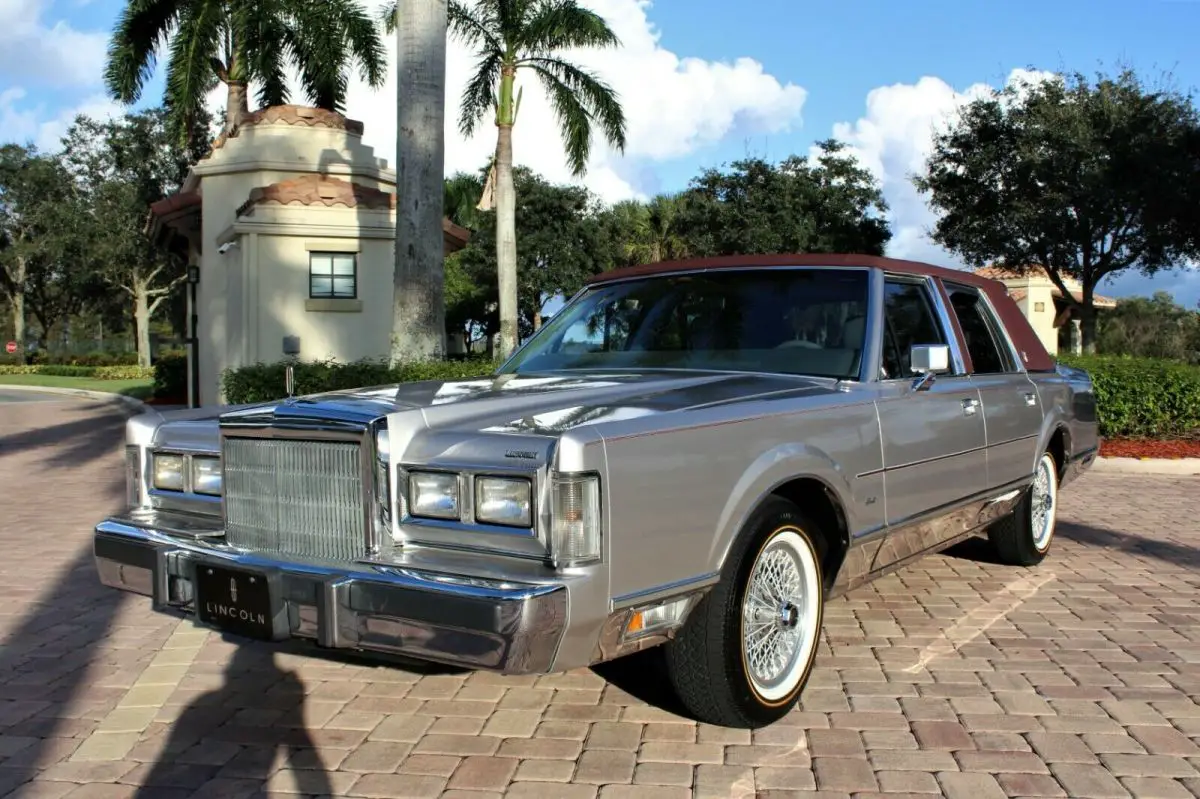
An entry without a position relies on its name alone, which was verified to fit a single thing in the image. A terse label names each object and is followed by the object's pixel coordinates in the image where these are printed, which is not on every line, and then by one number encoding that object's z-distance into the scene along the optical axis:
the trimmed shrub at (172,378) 23.38
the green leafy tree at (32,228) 46.38
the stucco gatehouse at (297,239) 16.25
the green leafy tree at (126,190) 43.38
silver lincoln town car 2.93
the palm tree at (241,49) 19.62
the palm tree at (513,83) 20.39
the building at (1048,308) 40.03
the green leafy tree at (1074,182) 23.17
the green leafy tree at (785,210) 34.84
